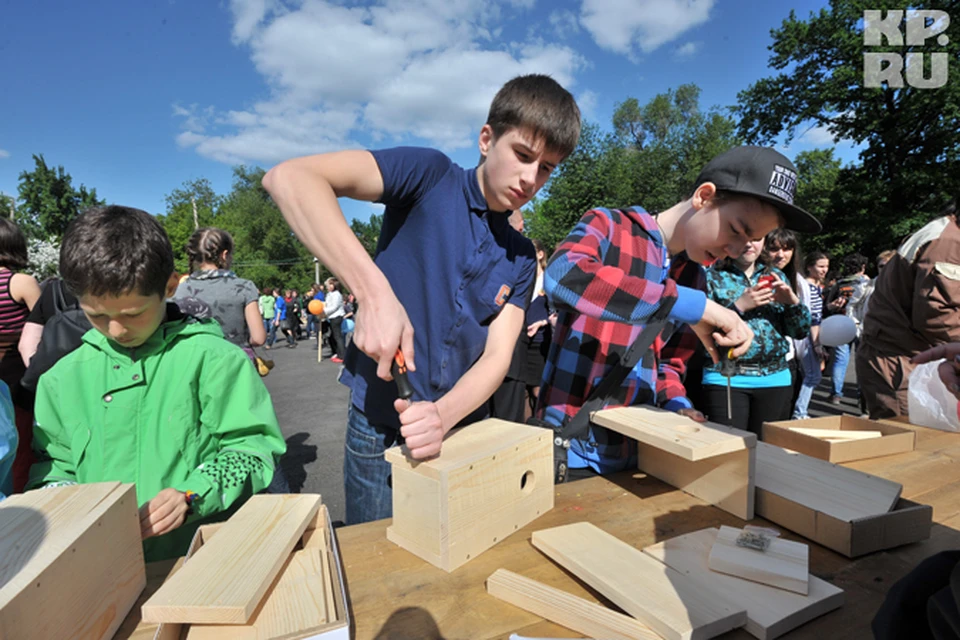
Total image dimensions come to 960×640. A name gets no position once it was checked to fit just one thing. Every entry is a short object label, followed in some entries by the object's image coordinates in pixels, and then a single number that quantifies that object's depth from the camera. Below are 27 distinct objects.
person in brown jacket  2.50
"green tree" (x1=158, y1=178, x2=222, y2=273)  44.03
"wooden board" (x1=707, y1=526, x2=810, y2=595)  1.01
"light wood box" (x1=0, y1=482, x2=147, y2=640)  0.74
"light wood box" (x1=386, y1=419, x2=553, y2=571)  1.11
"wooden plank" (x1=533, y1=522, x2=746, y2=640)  0.89
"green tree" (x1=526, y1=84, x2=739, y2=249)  28.14
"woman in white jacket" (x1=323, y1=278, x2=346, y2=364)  11.02
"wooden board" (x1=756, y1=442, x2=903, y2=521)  1.24
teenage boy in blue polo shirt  1.30
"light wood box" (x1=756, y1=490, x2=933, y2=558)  1.17
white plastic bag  2.15
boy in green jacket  1.27
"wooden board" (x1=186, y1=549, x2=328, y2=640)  0.84
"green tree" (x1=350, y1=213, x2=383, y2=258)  83.54
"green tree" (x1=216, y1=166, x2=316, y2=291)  48.28
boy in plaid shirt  1.46
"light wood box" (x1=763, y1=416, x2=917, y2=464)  1.76
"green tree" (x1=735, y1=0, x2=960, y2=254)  16.36
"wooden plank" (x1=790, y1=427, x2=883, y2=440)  1.95
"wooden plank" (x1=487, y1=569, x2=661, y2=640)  0.89
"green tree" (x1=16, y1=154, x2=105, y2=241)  37.00
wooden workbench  0.94
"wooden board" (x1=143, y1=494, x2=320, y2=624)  0.81
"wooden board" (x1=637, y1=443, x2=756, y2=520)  1.35
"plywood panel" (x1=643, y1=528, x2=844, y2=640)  0.92
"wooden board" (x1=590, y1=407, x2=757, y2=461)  1.28
